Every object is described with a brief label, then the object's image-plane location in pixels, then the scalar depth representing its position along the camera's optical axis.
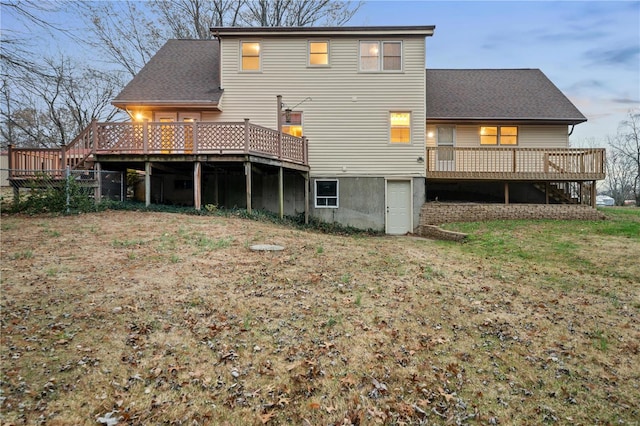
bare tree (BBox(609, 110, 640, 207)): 34.81
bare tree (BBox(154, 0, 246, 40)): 24.38
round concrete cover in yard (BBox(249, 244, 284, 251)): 8.41
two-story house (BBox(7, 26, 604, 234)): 15.16
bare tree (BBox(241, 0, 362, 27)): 24.55
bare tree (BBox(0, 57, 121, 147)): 23.59
